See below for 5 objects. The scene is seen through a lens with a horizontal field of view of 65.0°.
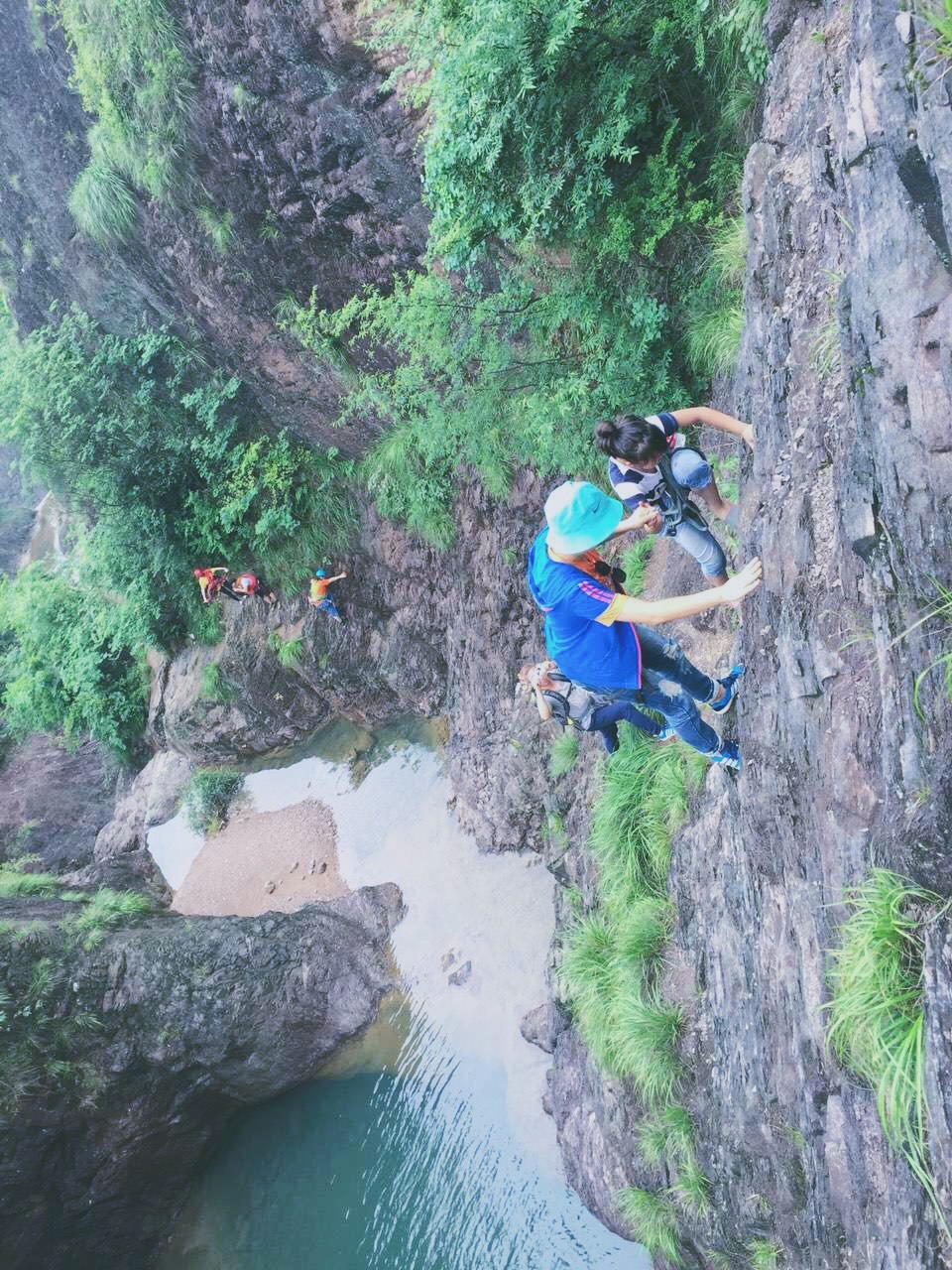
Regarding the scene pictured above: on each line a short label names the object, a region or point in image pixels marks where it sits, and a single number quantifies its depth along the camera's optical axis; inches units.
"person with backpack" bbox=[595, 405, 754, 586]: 151.7
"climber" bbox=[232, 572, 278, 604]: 386.0
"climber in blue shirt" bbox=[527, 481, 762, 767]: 120.3
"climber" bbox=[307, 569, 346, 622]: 365.7
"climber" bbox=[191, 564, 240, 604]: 388.2
